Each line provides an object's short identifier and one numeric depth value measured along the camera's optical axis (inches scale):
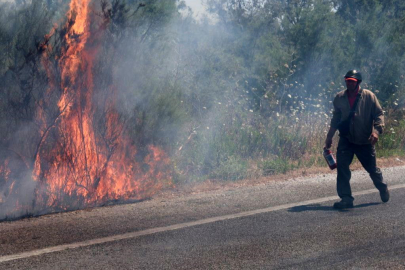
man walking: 531.2
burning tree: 538.0
